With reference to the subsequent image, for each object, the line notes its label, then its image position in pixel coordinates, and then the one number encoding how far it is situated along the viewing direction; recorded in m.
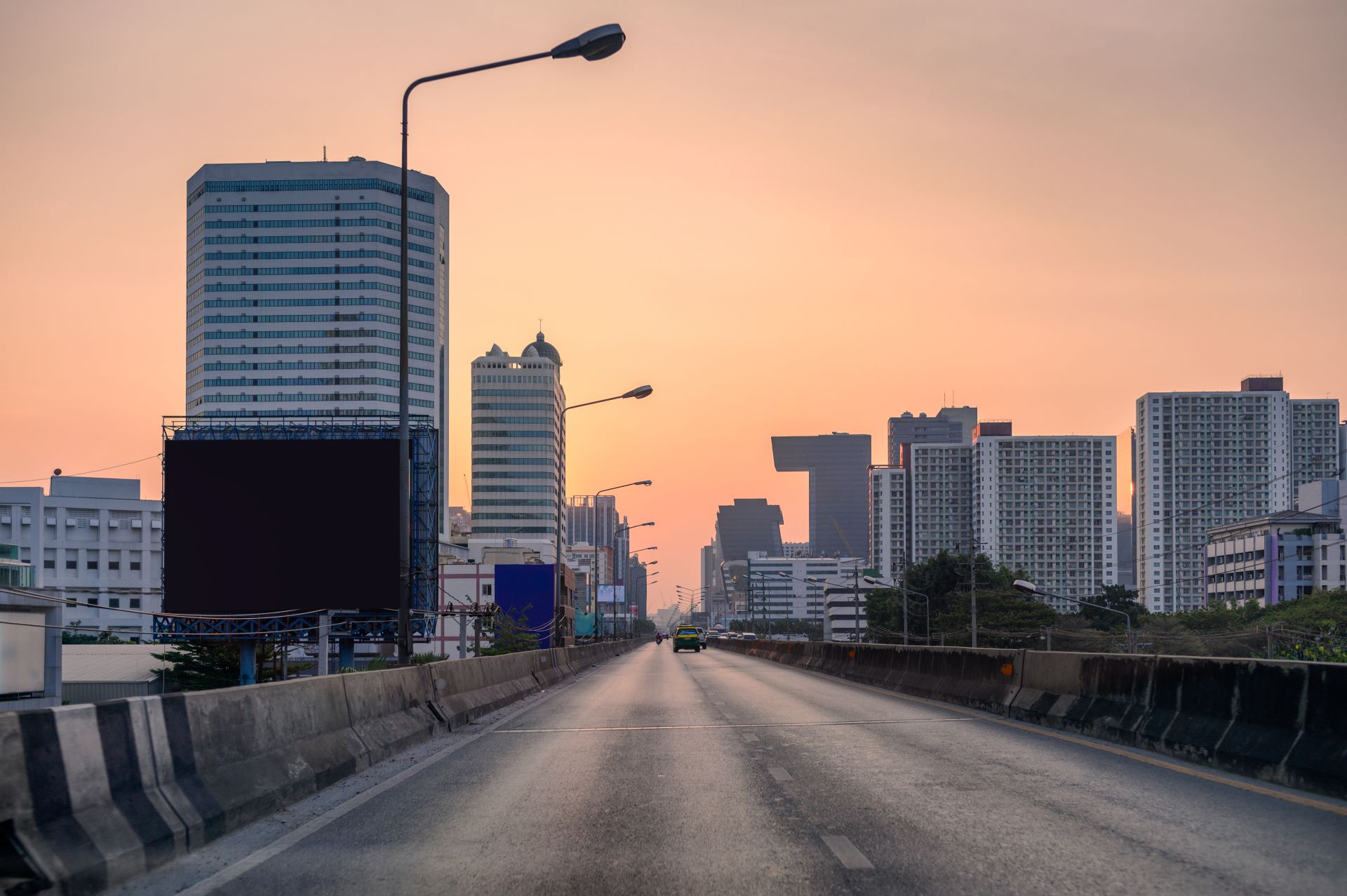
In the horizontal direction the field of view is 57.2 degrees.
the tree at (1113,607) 155.00
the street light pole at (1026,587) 37.34
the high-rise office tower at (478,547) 192.88
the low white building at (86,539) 154.38
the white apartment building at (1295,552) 173.12
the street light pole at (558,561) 36.78
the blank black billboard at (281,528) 45.91
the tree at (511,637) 61.53
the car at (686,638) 89.80
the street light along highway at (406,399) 16.42
